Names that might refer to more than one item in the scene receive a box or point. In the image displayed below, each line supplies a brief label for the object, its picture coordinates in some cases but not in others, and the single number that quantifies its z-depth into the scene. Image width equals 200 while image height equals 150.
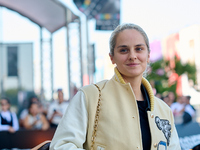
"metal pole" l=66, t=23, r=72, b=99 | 9.19
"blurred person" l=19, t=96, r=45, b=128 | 6.72
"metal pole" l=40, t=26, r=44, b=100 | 10.83
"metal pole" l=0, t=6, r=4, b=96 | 9.66
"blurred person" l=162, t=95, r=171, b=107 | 8.02
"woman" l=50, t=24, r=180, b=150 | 1.56
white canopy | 8.77
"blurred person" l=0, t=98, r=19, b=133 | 6.10
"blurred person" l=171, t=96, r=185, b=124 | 7.76
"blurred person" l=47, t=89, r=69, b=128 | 6.62
